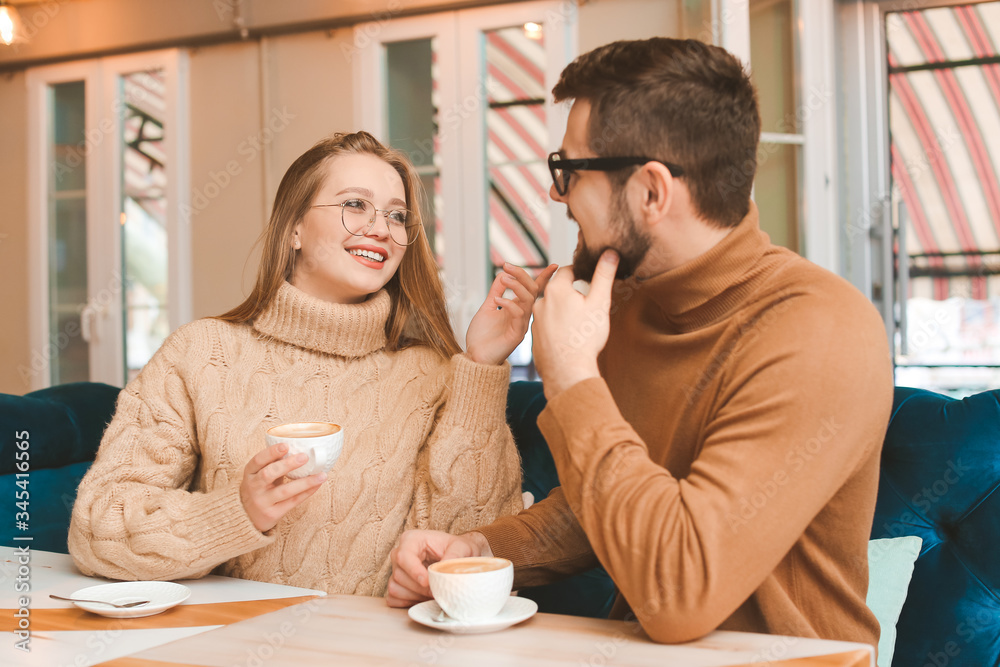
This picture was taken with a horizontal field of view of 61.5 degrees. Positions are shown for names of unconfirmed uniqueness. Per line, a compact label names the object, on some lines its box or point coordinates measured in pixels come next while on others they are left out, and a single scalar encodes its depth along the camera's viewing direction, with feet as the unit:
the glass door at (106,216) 12.52
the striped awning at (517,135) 10.80
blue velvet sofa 4.25
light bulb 10.28
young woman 4.14
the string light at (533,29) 10.60
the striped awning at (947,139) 10.80
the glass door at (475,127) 10.78
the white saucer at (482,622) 2.95
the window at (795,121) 9.45
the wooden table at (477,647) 2.66
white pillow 4.29
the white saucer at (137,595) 3.44
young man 2.82
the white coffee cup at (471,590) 2.92
